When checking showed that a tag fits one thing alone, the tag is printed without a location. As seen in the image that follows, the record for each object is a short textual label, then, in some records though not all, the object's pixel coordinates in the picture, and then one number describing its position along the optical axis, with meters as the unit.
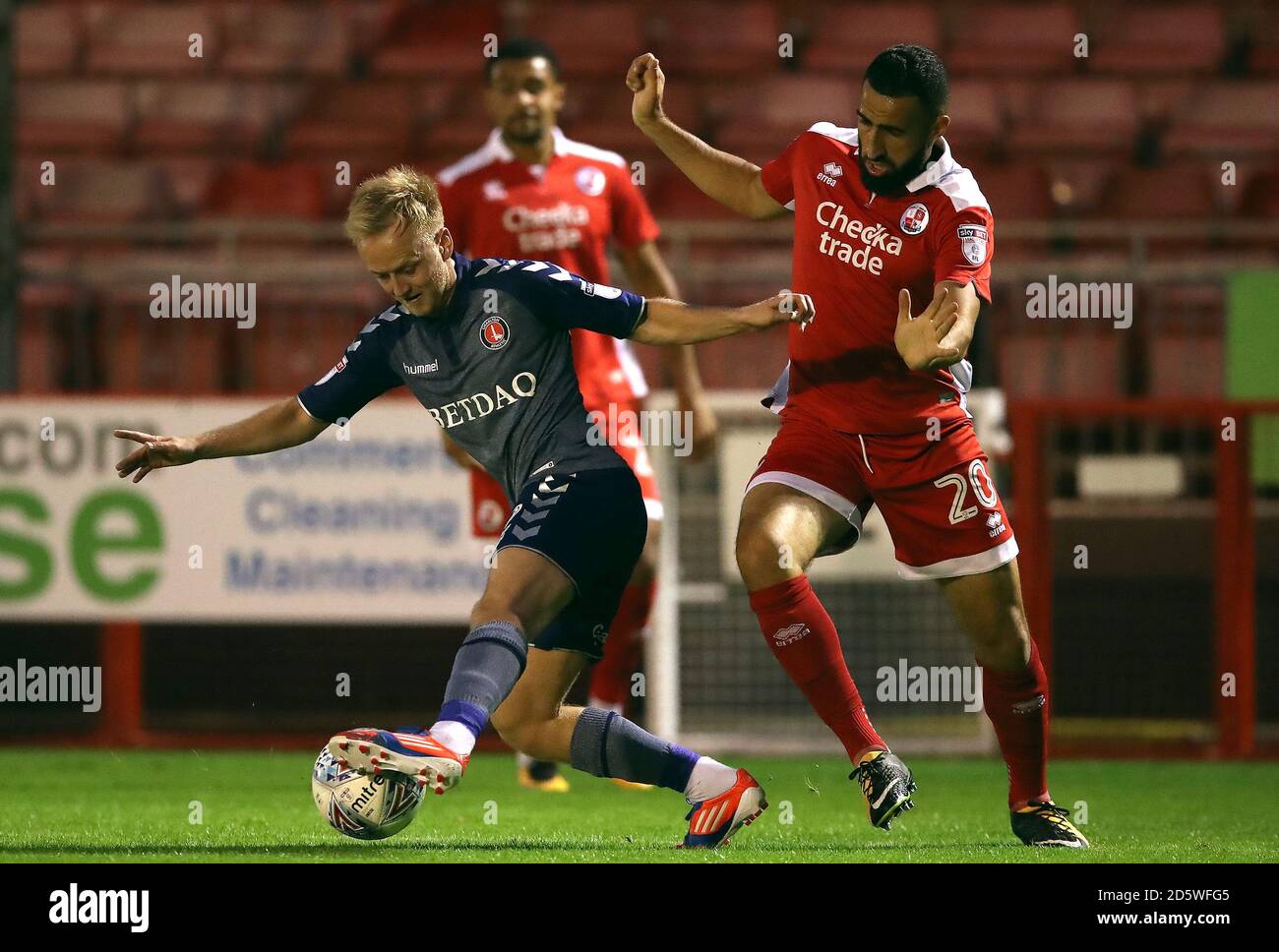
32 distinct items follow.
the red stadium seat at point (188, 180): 12.56
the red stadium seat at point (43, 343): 10.52
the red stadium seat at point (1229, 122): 12.54
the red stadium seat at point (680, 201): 12.02
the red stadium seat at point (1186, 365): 10.48
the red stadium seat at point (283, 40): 13.78
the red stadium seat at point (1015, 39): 13.43
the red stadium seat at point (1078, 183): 11.91
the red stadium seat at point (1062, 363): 10.47
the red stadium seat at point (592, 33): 13.52
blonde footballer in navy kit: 5.04
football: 4.66
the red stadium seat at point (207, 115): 13.14
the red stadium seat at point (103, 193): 12.40
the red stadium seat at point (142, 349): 10.35
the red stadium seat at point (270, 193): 12.21
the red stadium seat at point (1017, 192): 11.90
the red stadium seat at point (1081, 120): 12.77
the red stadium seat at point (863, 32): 13.46
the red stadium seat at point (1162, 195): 11.91
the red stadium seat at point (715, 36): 13.55
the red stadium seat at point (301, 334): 10.25
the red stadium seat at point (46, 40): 13.87
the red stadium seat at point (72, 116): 13.13
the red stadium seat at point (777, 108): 12.44
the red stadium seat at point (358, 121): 12.88
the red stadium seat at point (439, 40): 13.68
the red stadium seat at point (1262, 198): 11.75
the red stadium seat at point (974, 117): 12.65
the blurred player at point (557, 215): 7.09
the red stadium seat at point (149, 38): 13.71
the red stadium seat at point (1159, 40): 13.49
